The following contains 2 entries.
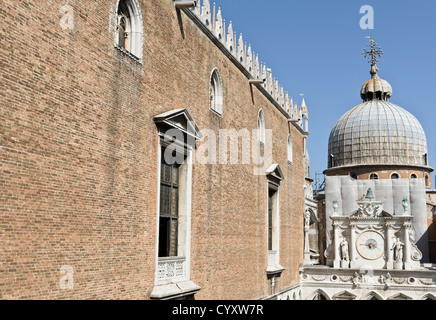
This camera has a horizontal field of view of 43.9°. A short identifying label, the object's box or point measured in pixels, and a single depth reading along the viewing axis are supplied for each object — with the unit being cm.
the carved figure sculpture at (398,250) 3162
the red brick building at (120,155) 874
